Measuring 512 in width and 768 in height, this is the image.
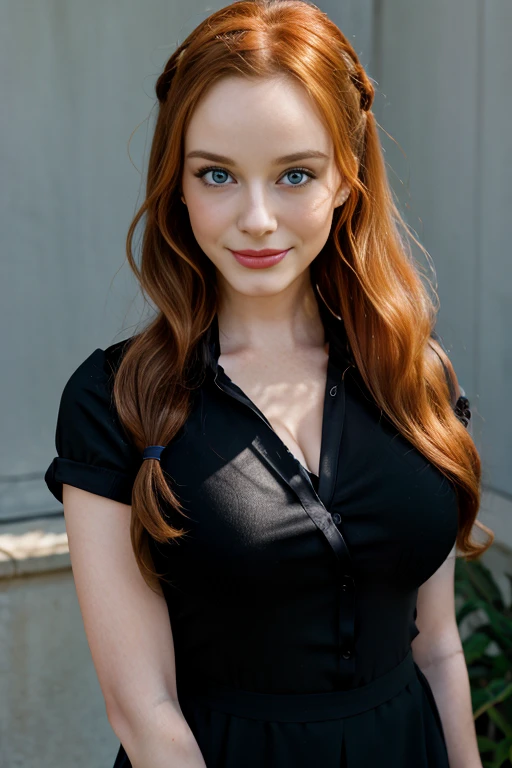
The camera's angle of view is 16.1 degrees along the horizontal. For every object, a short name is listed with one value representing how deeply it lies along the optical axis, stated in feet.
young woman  4.78
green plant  6.51
